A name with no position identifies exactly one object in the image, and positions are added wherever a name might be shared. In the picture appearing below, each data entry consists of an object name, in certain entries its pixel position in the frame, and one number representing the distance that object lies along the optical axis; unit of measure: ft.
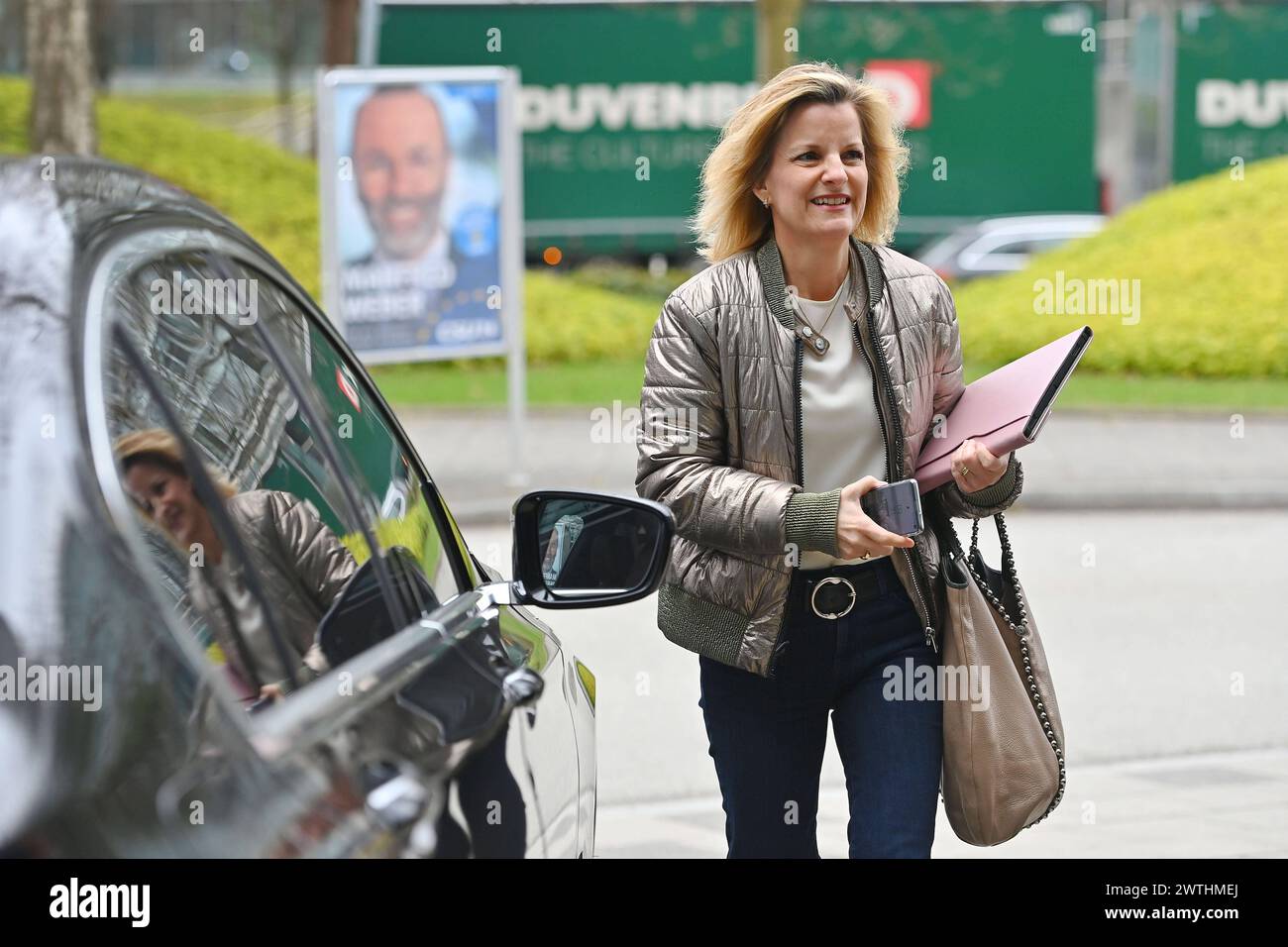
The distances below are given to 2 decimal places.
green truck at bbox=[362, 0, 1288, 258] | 87.04
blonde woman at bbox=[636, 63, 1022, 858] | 11.06
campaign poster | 39.47
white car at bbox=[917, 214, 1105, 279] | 78.07
